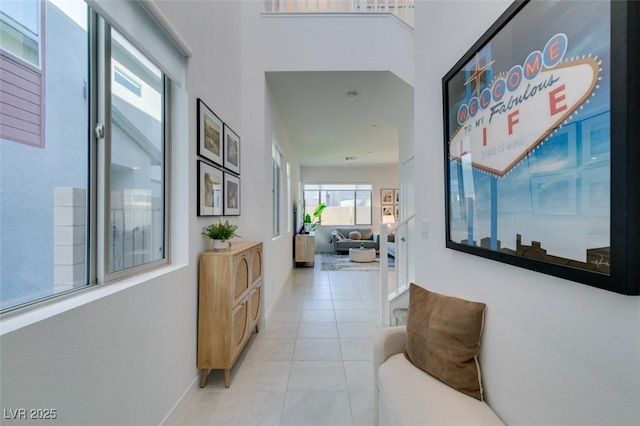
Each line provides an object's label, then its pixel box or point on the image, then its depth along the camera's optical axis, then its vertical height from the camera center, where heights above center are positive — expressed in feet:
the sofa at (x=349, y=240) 26.86 -2.93
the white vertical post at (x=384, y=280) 9.90 -2.60
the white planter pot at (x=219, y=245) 6.95 -0.86
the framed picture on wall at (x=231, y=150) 8.39 +2.16
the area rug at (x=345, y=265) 20.61 -4.49
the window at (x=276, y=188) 14.65 +1.49
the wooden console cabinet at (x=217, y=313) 6.27 -2.44
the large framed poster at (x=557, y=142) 2.09 +0.74
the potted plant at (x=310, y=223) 26.84 -0.88
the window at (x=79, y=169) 3.07 +0.65
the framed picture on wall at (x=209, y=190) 6.59 +0.63
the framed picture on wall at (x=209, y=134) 6.65 +2.17
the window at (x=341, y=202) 30.96 +1.25
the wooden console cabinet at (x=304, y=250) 21.38 -3.09
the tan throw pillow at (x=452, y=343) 3.76 -1.98
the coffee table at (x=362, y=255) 23.57 -3.89
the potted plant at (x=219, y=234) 6.79 -0.55
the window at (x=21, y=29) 2.95 +2.22
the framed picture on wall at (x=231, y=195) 8.32 +0.62
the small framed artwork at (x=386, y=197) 30.45 +1.81
